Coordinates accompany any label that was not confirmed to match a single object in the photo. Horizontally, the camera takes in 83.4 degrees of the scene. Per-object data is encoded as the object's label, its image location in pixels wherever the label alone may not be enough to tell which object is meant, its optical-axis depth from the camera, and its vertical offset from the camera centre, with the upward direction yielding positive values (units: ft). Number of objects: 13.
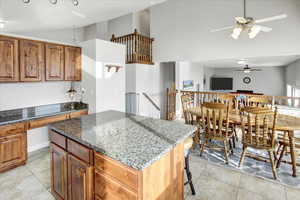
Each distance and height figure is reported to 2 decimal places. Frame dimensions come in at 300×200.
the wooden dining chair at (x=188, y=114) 12.44 -1.56
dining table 8.58 -1.60
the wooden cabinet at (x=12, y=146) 8.77 -2.85
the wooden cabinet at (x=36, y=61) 9.30 +2.07
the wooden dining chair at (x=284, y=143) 9.22 -2.71
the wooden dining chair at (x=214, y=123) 10.13 -1.82
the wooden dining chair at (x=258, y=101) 12.49 -0.50
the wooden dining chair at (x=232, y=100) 13.73 -0.50
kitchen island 4.14 -1.86
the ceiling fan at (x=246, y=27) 10.23 +4.23
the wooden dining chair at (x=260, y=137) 8.63 -2.29
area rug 8.65 -4.17
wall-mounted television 36.50 +2.45
